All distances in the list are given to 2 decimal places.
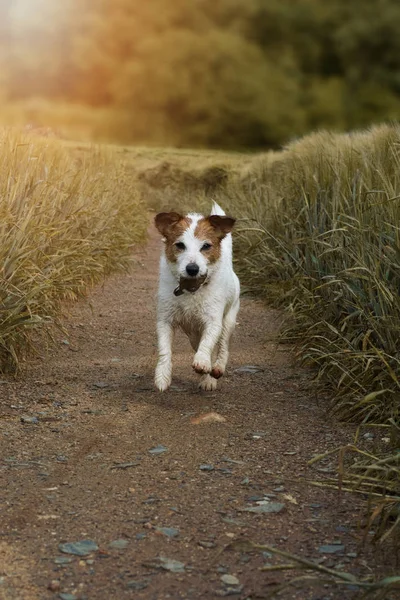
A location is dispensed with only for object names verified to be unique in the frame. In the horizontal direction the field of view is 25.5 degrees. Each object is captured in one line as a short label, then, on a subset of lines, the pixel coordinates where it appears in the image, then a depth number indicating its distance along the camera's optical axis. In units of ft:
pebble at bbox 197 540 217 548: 8.75
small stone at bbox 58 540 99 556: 8.57
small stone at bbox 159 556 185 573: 8.22
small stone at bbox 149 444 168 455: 11.48
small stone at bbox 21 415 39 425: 12.57
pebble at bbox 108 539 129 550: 8.69
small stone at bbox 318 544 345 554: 8.69
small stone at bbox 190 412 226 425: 12.83
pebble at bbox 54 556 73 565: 8.33
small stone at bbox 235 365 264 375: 16.26
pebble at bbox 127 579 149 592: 7.88
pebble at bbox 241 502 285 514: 9.66
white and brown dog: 13.65
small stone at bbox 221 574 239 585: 7.97
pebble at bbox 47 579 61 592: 7.82
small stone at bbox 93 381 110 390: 14.58
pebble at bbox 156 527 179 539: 9.00
